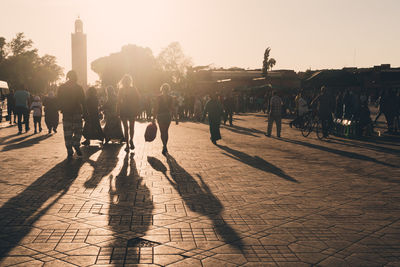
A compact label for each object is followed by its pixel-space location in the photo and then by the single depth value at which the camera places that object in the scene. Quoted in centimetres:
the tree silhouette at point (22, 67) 7169
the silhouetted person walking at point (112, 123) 1359
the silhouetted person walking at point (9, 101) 2268
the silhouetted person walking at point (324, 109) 1600
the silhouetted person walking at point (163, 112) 1144
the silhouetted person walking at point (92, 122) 1295
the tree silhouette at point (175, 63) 7688
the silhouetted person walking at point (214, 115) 1417
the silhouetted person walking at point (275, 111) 1667
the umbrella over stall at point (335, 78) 1966
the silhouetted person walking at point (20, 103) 1744
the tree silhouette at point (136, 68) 7188
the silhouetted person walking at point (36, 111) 1755
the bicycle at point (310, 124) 1738
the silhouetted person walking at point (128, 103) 1181
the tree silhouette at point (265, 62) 6062
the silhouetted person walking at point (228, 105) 2432
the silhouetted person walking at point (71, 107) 1009
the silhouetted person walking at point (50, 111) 1711
